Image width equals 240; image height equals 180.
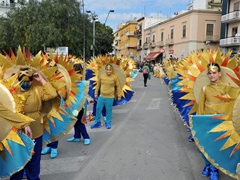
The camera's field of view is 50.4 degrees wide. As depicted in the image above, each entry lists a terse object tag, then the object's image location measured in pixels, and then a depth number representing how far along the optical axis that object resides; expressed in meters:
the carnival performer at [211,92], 3.57
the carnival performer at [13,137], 2.17
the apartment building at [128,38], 62.41
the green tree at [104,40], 38.90
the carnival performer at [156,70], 27.27
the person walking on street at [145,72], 16.44
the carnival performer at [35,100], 2.99
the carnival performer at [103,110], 7.14
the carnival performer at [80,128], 5.07
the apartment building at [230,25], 27.67
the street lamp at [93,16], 24.98
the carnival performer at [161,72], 23.95
